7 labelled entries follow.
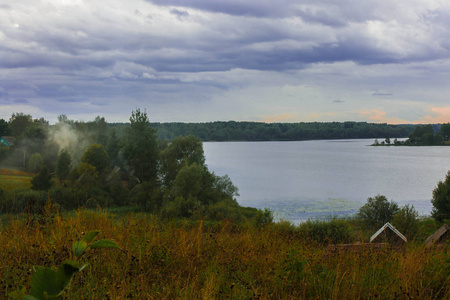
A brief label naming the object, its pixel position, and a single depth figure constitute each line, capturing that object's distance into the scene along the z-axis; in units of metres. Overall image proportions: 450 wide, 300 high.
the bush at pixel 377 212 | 31.34
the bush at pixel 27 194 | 35.03
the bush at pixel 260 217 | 15.42
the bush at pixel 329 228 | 13.54
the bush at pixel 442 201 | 32.69
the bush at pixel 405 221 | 22.23
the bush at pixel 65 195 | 40.25
